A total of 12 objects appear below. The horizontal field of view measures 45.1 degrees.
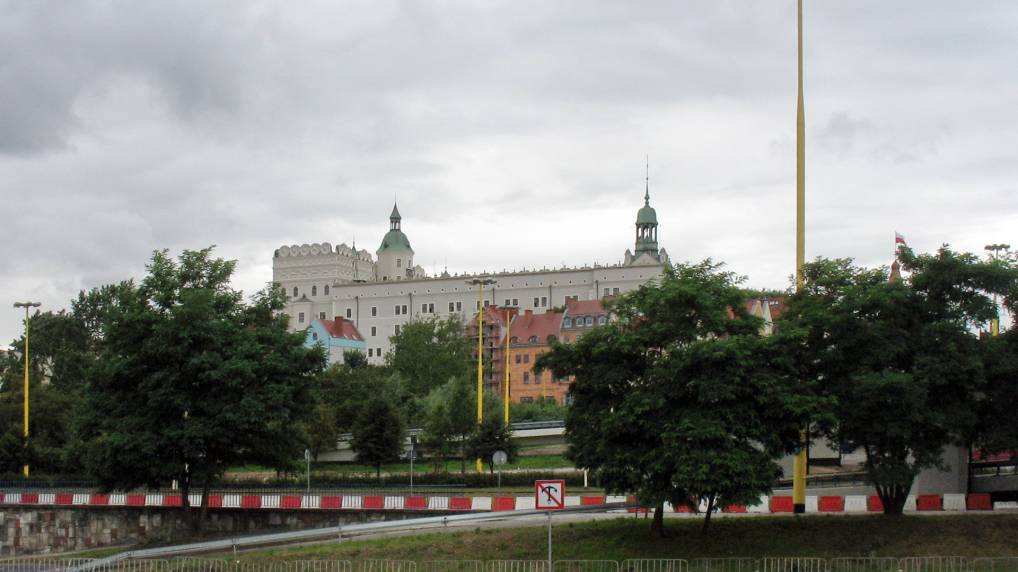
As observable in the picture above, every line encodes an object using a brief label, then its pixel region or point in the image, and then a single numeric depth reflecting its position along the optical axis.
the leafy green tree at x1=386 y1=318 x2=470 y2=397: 145.75
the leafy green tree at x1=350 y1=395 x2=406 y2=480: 76.94
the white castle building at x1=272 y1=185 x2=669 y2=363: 196.88
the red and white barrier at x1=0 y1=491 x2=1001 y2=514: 42.03
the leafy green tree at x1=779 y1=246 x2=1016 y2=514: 36.03
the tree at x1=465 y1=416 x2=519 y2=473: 68.75
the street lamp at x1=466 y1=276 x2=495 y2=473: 66.92
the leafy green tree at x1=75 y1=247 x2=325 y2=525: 47.62
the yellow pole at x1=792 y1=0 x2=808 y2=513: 38.94
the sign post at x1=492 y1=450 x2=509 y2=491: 52.91
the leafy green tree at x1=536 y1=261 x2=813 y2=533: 33.78
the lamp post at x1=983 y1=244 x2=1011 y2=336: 38.53
